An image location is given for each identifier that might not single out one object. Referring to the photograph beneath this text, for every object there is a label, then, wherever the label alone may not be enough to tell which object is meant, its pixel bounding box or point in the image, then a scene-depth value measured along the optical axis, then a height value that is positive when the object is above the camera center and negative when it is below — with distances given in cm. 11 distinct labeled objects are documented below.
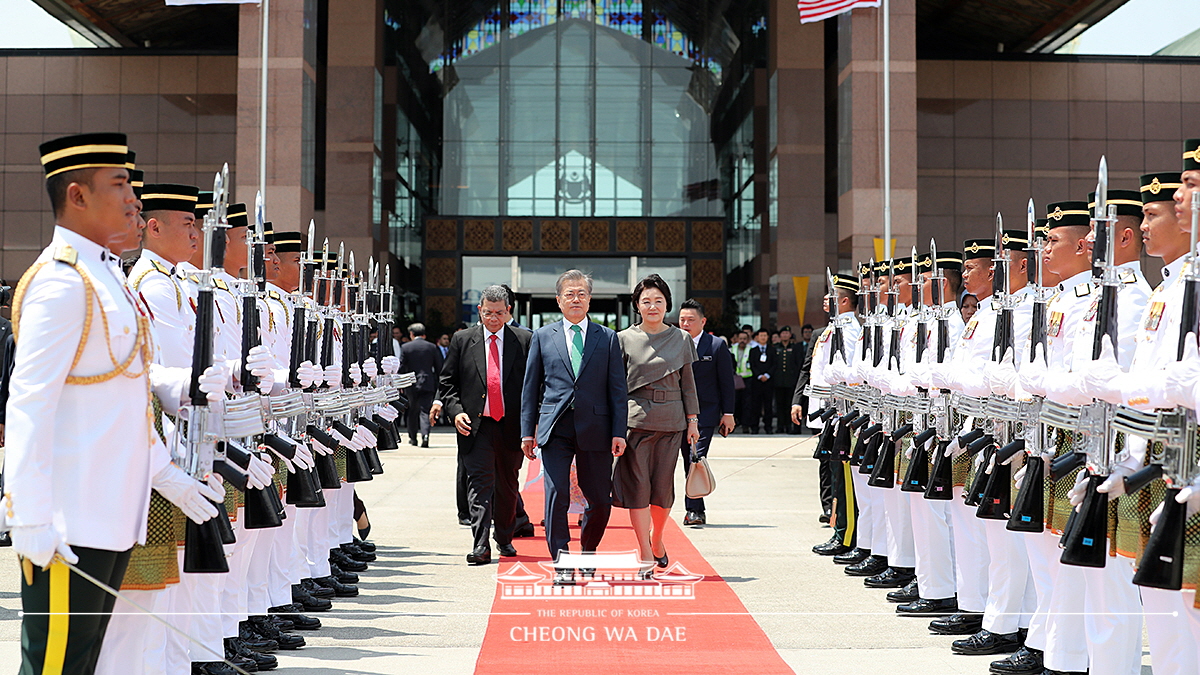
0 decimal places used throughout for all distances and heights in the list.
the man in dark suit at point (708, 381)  1007 -13
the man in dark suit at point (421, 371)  1758 -10
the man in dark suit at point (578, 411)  736 -28
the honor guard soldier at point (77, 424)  336 -17
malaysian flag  1983 +577
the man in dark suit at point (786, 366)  2030 -1
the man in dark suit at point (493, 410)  855 -32
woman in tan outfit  753 -28
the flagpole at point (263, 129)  2056 +398
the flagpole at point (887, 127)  2078 +410
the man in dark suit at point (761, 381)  2039 -26
